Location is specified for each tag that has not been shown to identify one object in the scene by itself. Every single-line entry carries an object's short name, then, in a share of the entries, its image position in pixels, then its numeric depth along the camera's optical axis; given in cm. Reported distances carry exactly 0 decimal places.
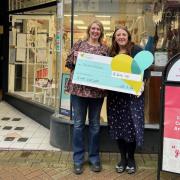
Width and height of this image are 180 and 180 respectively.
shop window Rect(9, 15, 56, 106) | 389
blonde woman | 260
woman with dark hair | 255
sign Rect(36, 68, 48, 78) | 398
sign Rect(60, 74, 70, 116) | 317
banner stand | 230
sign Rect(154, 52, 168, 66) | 310
